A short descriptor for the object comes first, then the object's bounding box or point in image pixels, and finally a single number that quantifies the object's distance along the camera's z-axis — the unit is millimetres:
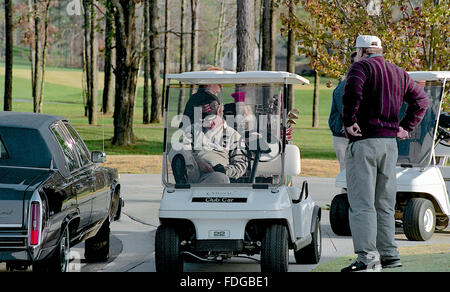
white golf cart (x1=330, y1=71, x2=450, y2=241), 14307
